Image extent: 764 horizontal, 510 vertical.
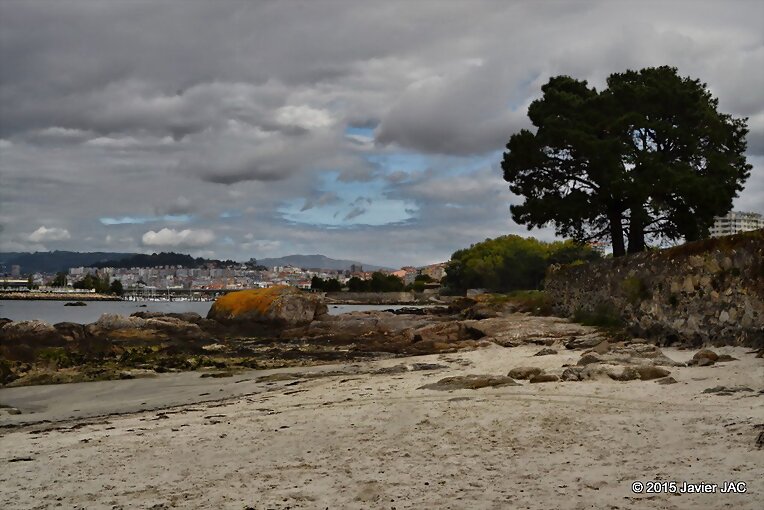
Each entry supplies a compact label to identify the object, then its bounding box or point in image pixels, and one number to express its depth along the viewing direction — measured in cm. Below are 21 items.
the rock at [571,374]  1095
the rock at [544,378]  1109
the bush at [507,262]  9400
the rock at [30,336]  2572
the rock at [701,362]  1152
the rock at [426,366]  1551
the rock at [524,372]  1170
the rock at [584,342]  1675
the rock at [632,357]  1195
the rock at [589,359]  1225
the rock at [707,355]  1173
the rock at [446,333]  2462
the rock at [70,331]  2814
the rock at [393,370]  1526
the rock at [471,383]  1116
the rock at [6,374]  1704
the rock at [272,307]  3822
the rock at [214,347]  2548
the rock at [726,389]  897
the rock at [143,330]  3042
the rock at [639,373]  1052
